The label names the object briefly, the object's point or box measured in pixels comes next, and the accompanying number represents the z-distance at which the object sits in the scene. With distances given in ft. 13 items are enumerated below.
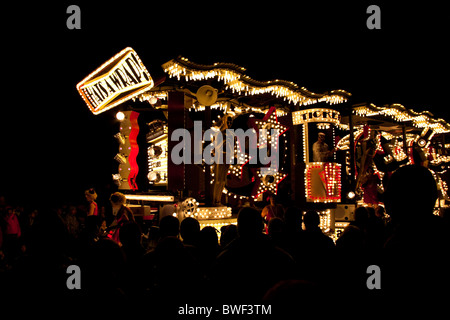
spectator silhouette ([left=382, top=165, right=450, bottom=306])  6.09
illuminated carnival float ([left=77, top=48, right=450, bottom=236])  29.07
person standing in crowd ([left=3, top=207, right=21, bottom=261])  27.29
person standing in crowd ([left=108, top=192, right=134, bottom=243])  25.63
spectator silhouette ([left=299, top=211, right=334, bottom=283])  11.48
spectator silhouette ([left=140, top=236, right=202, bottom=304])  8.85
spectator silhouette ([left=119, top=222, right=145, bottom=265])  12.88
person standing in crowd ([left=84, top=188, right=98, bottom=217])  33.73
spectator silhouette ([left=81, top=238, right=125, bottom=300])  6.98
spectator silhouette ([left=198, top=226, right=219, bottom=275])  12.81
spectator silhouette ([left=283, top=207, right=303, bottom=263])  12.85
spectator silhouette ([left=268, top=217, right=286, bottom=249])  13.91
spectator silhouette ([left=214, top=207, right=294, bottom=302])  8.81
